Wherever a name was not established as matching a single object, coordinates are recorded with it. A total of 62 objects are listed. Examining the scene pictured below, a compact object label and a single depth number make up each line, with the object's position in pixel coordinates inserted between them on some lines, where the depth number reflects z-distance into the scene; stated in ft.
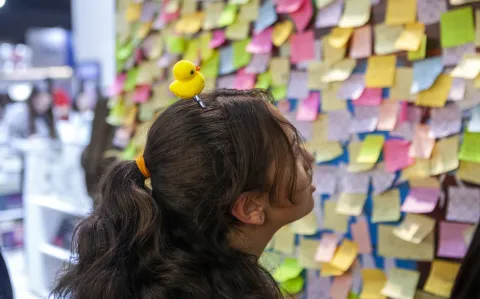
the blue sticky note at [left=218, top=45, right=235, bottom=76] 6.61
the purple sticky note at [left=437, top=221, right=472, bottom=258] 4.81
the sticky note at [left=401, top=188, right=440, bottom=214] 4.93
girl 3.28
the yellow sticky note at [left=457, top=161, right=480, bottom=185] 4.66
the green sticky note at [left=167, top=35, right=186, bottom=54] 7.09
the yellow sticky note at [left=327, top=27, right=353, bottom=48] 5.41
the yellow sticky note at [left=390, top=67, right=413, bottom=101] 5.05
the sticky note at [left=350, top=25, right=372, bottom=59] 5.28
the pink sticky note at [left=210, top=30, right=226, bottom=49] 6.64
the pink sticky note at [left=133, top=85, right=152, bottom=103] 7.75
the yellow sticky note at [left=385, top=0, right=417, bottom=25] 4.96
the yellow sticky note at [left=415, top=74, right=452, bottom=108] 4.78
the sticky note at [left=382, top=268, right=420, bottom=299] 5.11
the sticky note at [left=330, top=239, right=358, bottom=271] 5.57
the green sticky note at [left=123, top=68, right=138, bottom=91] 8.00
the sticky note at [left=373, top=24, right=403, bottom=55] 5.10
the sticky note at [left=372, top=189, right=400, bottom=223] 5.22
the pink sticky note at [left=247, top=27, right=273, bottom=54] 6.12
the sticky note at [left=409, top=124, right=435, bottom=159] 4.89
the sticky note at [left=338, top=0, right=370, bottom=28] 5.28
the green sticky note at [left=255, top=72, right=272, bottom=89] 6.23
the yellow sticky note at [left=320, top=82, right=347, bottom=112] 5.58
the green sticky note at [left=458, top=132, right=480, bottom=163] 4.61
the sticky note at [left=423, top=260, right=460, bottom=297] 4.87
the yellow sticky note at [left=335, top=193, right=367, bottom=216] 5.45
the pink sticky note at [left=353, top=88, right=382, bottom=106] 5.25
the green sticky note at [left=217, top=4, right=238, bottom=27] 6.46
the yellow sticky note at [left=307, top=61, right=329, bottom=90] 5.68
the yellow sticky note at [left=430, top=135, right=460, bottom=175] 4.76
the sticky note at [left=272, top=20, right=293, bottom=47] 5.93
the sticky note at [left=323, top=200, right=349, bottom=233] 5.67
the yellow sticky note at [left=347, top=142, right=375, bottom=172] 5.41
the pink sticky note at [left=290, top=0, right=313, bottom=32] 5.70
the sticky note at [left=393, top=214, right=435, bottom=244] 4.99
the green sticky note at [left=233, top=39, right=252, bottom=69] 6.42
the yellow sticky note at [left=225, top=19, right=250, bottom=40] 6.37
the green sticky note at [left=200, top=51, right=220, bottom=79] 6.79
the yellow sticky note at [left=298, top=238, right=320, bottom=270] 5.93
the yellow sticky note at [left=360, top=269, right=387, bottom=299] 5.39
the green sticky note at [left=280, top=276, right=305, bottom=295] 6.08
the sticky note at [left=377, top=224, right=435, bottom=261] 5.02
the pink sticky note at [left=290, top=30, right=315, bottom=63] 5.75
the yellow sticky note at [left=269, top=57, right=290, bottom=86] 6.03
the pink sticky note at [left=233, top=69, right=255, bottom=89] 6.39
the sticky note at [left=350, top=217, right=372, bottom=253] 5.48
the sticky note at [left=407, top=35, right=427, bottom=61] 4.88
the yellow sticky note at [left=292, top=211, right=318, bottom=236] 5.93
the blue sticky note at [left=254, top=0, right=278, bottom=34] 6.03
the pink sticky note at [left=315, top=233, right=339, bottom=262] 5.74
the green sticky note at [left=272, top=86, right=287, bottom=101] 6.08
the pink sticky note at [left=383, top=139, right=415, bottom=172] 5.09
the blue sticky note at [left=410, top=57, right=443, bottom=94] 4.82
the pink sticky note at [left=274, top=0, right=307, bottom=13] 5.74
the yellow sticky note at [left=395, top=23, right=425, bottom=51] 4.90
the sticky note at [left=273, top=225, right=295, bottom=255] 6.15
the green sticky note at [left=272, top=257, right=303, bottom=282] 6.05
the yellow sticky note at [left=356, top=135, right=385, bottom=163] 5.27
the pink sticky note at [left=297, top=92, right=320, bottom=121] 5.80
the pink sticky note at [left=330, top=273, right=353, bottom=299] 5.65
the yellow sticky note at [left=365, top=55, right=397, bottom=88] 5.15
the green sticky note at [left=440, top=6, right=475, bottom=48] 4.60
